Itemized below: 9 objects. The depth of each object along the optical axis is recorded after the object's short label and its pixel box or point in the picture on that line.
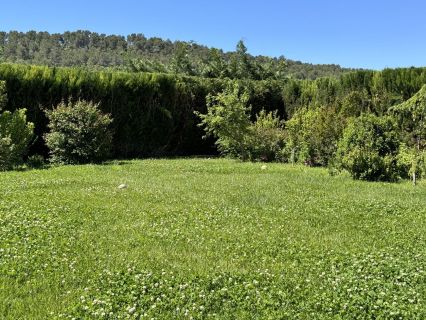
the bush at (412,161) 12.77
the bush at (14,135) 14.36
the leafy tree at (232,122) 18.84
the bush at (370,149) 13.23
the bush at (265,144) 19.44
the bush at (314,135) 17.56
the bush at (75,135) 16.42
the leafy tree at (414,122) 13.12
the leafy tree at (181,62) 33.81
